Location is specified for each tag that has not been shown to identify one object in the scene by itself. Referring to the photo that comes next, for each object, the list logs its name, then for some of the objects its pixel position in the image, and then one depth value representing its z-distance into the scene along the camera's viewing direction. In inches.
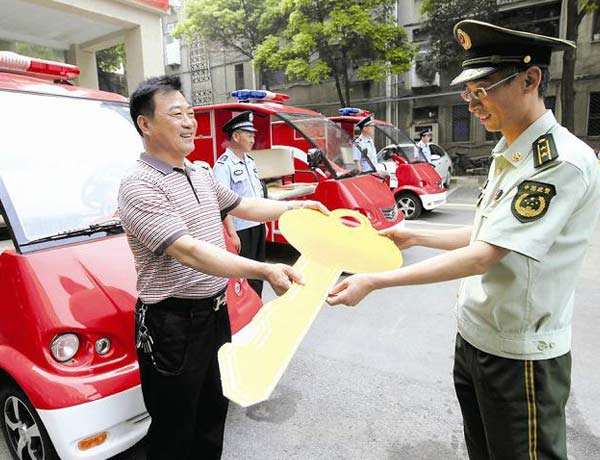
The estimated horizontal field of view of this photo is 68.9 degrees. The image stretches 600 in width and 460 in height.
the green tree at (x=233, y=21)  673.0
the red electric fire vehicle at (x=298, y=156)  207.2
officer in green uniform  48.2
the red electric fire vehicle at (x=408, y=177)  327.6
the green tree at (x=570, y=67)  397.1
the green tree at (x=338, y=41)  582.9
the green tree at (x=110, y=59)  686.5
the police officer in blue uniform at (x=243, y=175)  152.3
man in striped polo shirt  58.9
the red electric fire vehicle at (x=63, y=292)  71.4
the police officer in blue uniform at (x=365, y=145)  245.0
